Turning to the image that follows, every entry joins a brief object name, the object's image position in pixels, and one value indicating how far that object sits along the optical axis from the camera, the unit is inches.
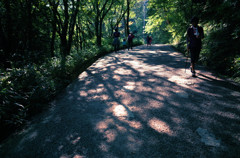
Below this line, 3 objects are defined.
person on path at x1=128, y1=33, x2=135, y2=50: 569.3
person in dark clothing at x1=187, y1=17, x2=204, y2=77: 196.2
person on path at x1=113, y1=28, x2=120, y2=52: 492.9
